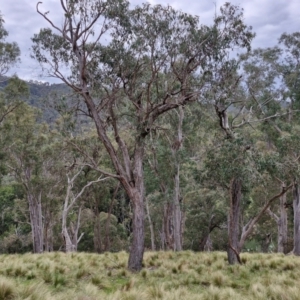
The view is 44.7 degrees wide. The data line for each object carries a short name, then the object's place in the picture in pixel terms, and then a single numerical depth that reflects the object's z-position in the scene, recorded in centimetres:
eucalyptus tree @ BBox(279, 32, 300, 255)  1909
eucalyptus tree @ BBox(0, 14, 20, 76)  1688
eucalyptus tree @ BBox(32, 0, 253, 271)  1115
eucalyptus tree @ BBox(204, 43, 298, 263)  1076
